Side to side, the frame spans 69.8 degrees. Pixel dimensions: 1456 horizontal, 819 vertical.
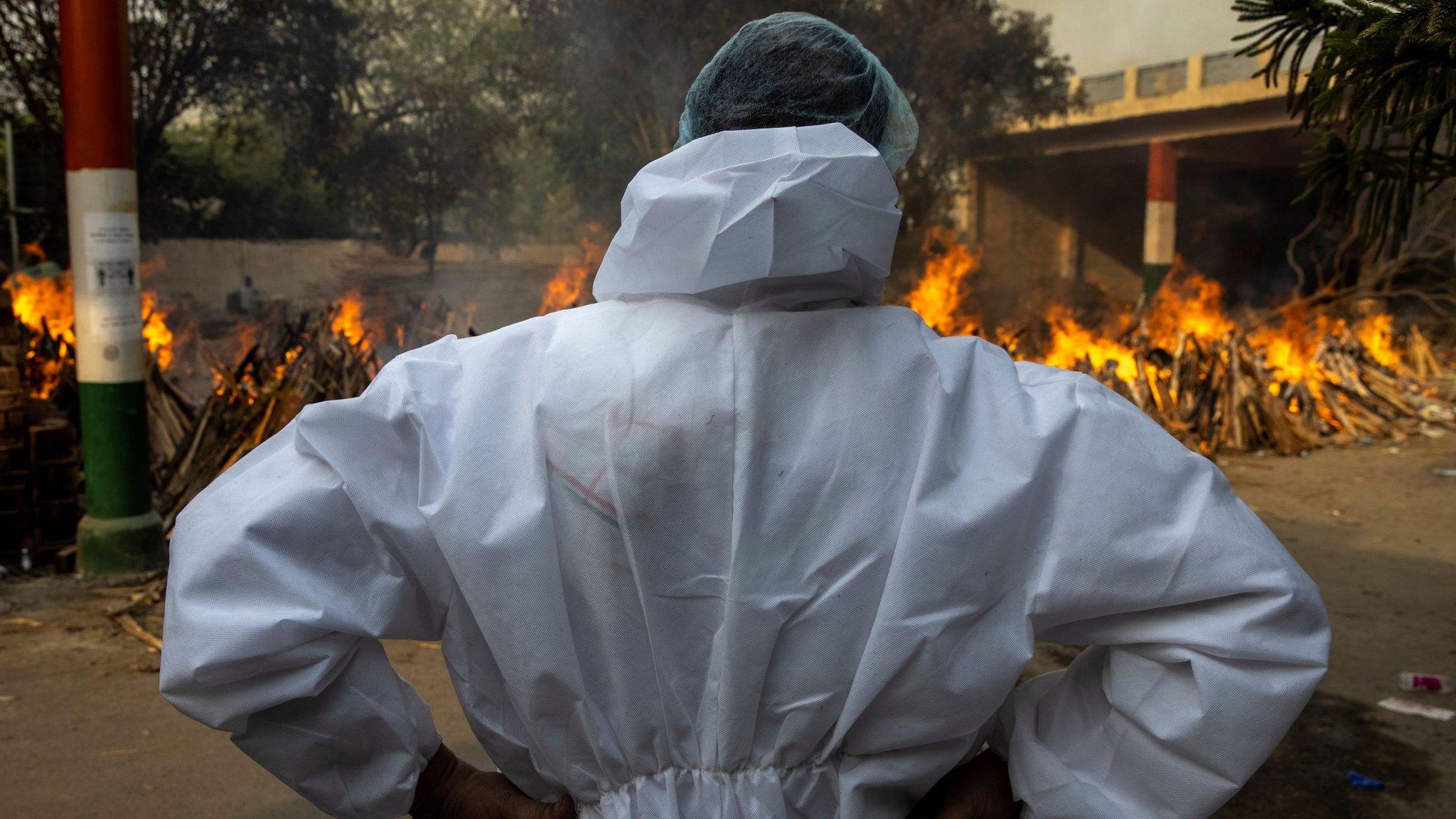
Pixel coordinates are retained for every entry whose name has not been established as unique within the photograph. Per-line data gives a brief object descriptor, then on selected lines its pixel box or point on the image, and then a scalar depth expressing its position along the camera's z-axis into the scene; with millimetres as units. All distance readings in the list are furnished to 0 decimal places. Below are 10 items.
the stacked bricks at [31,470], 5062
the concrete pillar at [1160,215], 17062
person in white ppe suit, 1164
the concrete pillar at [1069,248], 19938
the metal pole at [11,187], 7770
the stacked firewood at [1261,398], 8969
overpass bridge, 16109
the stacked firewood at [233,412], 5691
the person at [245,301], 10281
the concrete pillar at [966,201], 15516
